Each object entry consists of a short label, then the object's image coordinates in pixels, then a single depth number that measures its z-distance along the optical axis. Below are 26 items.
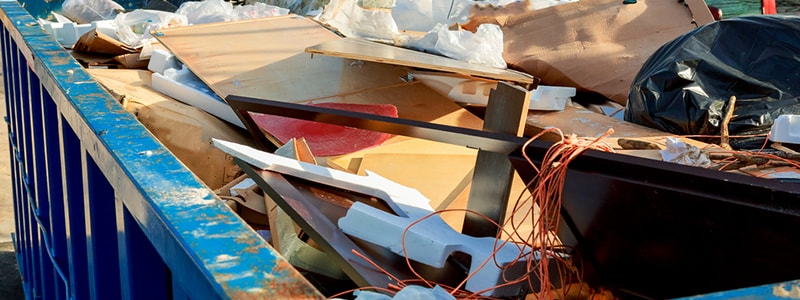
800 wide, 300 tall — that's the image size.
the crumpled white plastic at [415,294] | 1.22
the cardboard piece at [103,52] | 4.09
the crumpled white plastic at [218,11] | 4.61
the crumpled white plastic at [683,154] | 2.38
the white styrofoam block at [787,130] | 2.58
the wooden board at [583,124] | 3.12
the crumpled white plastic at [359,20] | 4.27
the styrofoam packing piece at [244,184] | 2.69
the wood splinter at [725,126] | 2.83
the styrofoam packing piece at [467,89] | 3.41
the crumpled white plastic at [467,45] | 3.67
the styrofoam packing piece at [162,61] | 3.79
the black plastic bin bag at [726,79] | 3.01
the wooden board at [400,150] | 2.82
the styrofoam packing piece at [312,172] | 2.14
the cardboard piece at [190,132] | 3.05
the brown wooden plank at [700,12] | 4.19
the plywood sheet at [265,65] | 3.49
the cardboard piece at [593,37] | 3.97
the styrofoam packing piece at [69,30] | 4.55
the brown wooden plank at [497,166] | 1.91
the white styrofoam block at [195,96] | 3.33
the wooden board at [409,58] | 3.17
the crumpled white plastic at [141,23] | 4.39
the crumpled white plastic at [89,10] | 5.96
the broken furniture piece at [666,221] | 1.37
